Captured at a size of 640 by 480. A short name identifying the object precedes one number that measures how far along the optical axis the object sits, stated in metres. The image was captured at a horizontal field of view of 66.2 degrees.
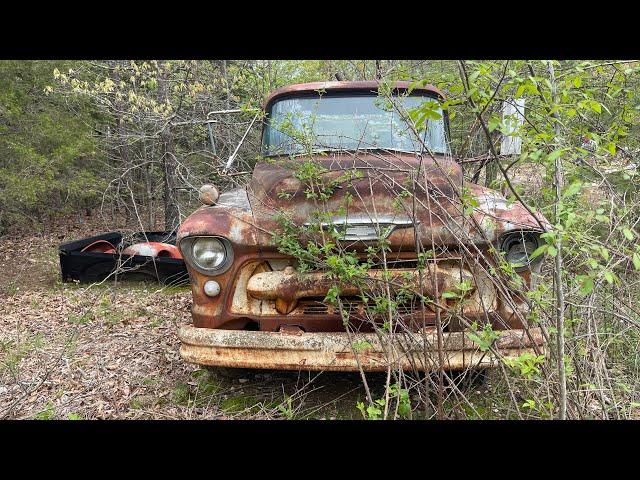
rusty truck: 2.90
